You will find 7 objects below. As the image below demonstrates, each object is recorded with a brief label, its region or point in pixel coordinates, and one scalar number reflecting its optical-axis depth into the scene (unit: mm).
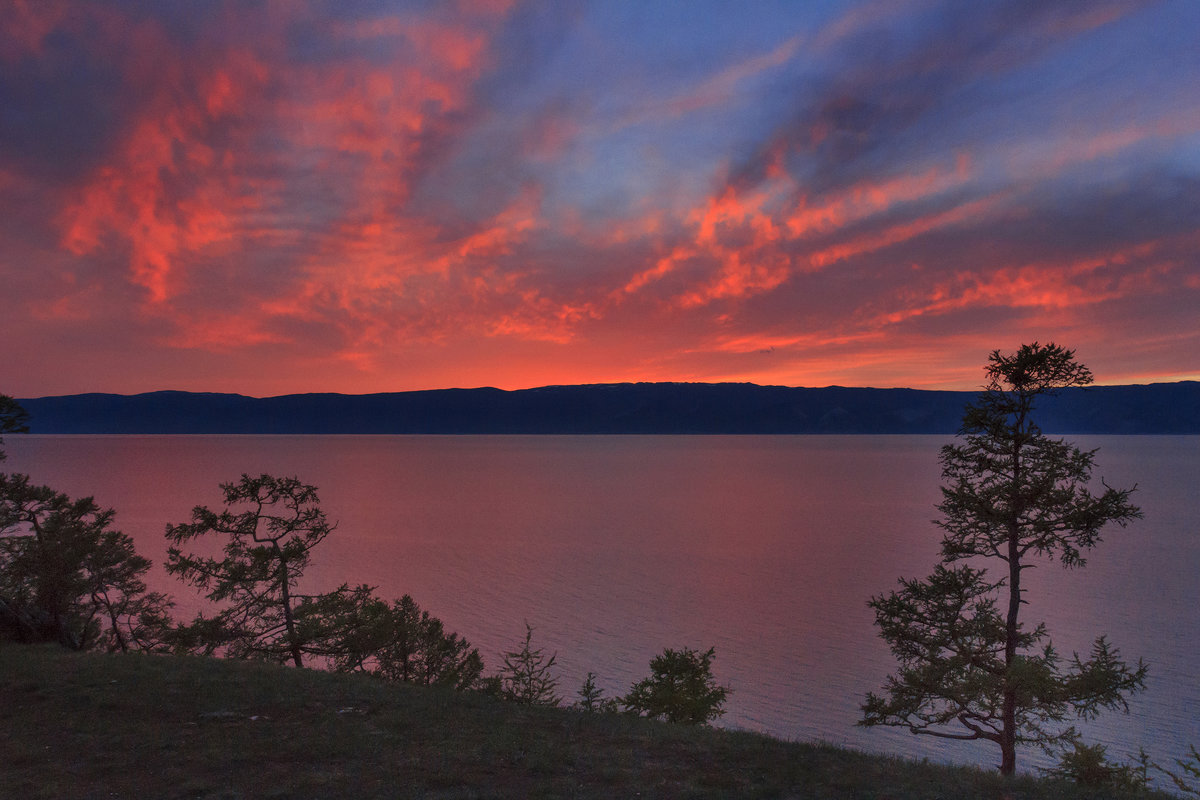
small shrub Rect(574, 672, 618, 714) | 19512
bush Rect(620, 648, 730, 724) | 22438
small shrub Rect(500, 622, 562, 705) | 22161
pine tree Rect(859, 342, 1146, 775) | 16844
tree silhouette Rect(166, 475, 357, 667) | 24250
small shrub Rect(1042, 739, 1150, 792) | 16094
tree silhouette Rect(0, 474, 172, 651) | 23688
